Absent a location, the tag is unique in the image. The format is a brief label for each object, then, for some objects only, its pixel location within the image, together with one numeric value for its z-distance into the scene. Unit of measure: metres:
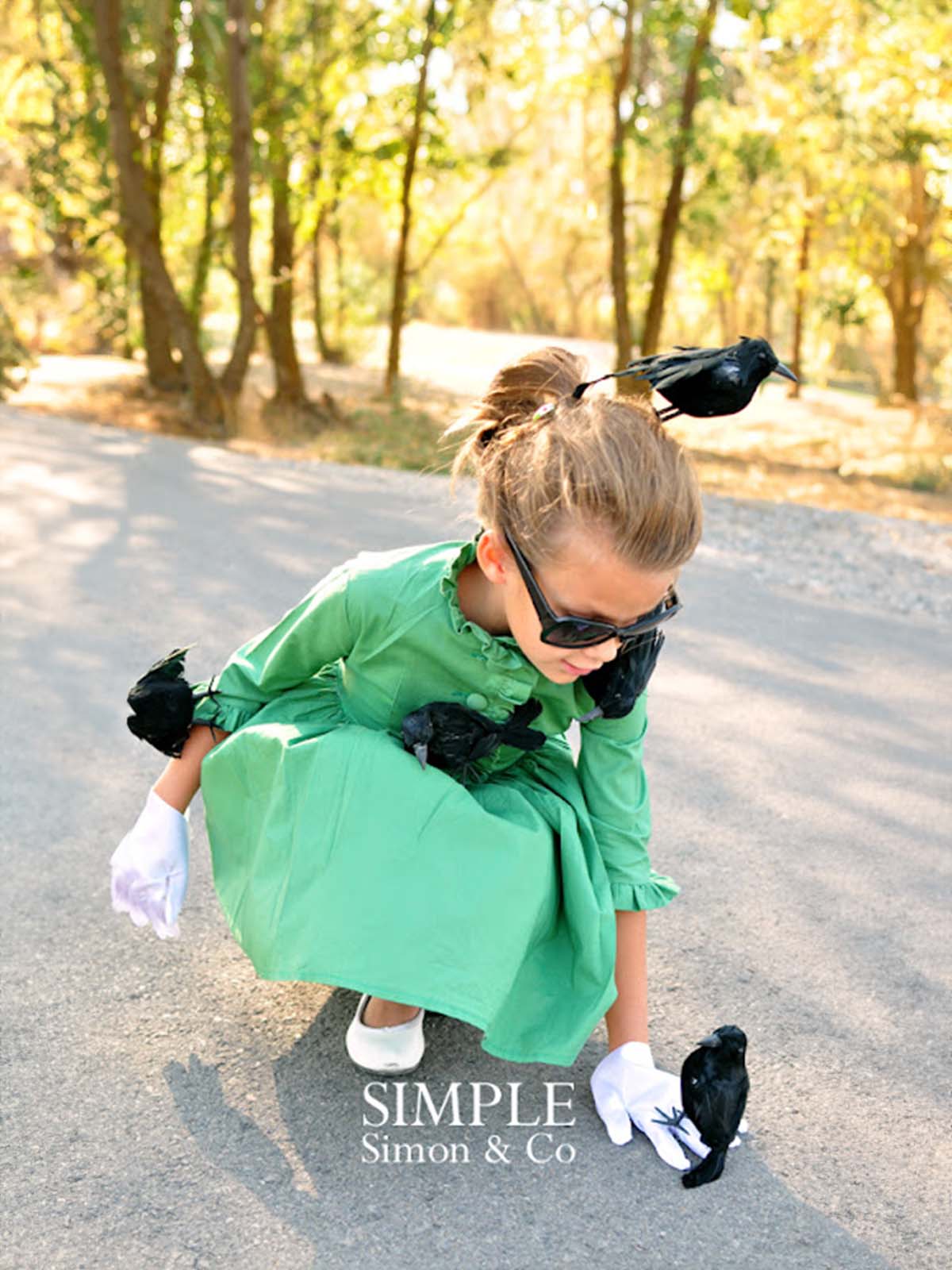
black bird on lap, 2.00
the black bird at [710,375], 1.93
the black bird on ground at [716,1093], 1.90
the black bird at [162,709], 2.18
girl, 1.86
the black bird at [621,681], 2.06
